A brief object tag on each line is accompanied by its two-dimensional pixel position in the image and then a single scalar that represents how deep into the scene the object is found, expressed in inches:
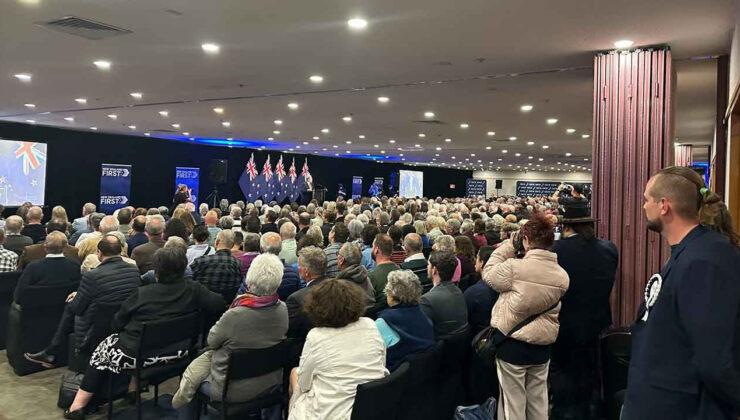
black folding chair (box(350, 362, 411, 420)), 90.7
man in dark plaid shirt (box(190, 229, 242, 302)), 175.9
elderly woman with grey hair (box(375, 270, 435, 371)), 115.3
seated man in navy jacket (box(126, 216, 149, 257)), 228.8
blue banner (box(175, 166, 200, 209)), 764.0
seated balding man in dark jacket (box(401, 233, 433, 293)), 175.0
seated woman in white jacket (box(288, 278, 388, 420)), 93.3
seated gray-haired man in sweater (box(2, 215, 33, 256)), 229.9
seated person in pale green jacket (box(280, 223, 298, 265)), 220.2
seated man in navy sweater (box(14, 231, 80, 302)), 175.0
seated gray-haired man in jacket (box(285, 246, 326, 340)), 135.7
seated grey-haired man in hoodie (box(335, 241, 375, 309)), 146.3
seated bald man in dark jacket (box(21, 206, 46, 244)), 271.3
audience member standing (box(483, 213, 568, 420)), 122.3
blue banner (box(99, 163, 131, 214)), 671.1
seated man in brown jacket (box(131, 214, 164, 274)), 197.6
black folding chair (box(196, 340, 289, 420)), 115.3
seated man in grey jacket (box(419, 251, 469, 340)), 131.1
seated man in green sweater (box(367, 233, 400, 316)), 159.3
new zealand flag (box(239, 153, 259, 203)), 855.7
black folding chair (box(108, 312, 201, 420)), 132.6
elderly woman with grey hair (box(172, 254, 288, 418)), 117.8
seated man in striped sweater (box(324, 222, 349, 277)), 192.3
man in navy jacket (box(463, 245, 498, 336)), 149.0
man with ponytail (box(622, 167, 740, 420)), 61.4
